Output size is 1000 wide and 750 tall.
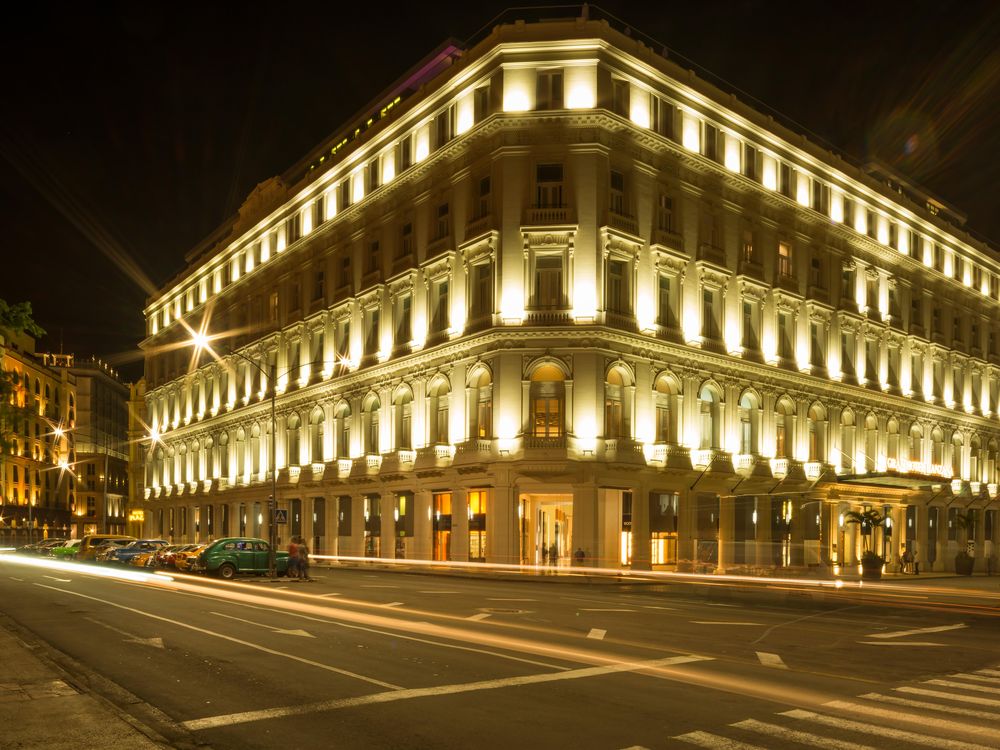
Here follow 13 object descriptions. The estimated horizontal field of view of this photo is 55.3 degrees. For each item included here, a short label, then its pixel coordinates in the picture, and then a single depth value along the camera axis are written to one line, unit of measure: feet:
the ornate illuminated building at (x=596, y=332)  143.33
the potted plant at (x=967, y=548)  181.57
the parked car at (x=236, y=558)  125.80
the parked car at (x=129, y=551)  166.91
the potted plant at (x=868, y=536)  154.10
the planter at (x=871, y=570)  153.48
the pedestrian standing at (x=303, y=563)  118.01
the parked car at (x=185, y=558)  138.40
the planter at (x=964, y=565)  181.27
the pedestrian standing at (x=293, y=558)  119.03
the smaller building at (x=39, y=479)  374.84
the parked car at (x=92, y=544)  183.15
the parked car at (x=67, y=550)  198.80
